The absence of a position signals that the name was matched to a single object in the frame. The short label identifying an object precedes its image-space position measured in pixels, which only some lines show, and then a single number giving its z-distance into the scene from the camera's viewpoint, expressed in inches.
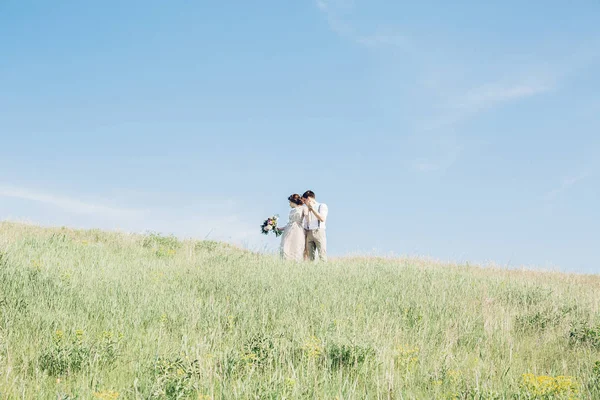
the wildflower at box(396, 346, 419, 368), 186.2
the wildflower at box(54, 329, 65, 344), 189.9
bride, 582.0
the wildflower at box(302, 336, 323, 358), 182.1
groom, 577.0
